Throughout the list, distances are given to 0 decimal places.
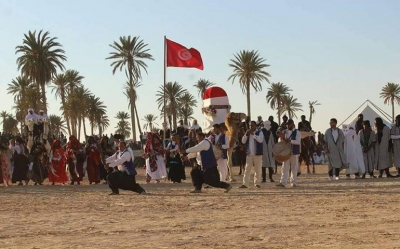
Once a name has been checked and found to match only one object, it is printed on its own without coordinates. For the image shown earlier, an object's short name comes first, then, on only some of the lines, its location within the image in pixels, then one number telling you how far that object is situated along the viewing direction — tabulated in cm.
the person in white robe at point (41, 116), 2893
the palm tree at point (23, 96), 7069
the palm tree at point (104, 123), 10753
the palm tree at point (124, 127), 11350
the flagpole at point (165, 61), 2595
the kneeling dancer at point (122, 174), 1677
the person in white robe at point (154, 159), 2297
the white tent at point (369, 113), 5197
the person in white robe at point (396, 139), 2253
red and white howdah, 3006
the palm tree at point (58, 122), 10136
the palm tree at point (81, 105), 7807
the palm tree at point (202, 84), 9038
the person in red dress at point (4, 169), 2303
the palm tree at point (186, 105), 9156
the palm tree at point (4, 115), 11712
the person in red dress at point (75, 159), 2334
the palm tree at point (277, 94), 8975
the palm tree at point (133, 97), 6799
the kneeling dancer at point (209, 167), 1658
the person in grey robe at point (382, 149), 2266
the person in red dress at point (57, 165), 2292
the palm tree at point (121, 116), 11550
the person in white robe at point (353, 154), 2238
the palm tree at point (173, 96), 8588
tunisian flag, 2873
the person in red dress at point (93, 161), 2336
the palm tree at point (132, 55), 7012
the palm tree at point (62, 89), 7731
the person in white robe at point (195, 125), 2923
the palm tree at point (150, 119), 12062
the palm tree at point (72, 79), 7788
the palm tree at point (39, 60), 6506
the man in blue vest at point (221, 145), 1864
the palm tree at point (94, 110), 8575
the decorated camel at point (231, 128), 2077
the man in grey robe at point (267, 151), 2156
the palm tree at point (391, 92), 9601
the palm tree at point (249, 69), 7412
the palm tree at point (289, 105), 9250
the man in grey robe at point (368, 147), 2288
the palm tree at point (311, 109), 9141
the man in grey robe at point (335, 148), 2119
